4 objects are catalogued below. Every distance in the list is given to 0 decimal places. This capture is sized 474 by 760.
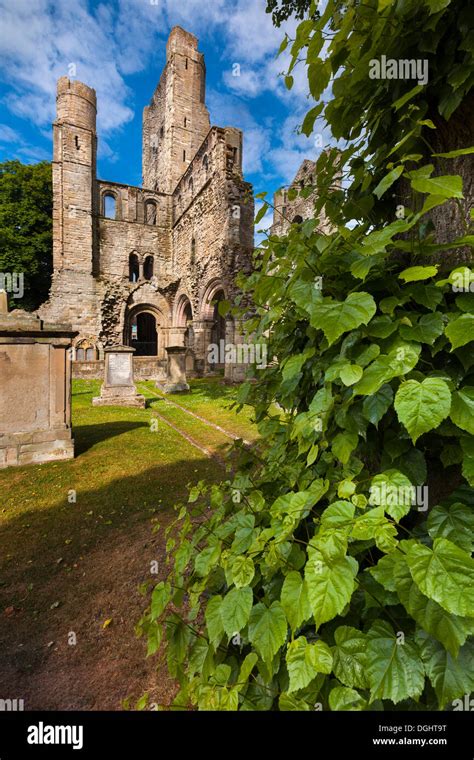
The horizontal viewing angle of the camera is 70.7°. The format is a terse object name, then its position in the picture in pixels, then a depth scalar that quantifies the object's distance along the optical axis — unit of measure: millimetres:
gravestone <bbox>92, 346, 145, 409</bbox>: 11000
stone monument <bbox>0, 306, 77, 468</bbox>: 5504
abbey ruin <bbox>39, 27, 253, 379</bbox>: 16062
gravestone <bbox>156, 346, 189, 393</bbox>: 13836
